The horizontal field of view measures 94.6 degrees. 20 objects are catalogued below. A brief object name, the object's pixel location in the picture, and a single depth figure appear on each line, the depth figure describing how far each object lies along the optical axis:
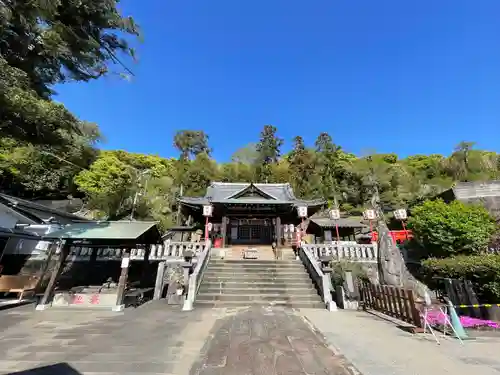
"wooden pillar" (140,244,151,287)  10.72
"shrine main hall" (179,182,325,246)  16.34
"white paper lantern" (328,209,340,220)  16.20
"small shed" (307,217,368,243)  18.61
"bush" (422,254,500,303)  8.42
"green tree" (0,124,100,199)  26.44
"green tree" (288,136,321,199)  35.01
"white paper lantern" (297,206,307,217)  15.36
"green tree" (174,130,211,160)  40.41
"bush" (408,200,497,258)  12.12
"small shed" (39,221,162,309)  7.98
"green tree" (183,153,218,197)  33.28
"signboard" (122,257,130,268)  8.08
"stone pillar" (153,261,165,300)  10.09
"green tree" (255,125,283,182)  42.85
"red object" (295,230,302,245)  13.43
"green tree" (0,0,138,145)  6.26
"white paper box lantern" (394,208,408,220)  13.97
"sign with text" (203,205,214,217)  14.86
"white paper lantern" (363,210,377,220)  14.45
